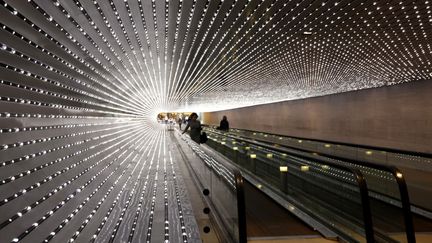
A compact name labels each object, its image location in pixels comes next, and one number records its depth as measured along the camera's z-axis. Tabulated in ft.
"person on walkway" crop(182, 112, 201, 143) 45.75
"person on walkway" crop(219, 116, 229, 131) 61.74
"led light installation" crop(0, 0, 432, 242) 10.01
